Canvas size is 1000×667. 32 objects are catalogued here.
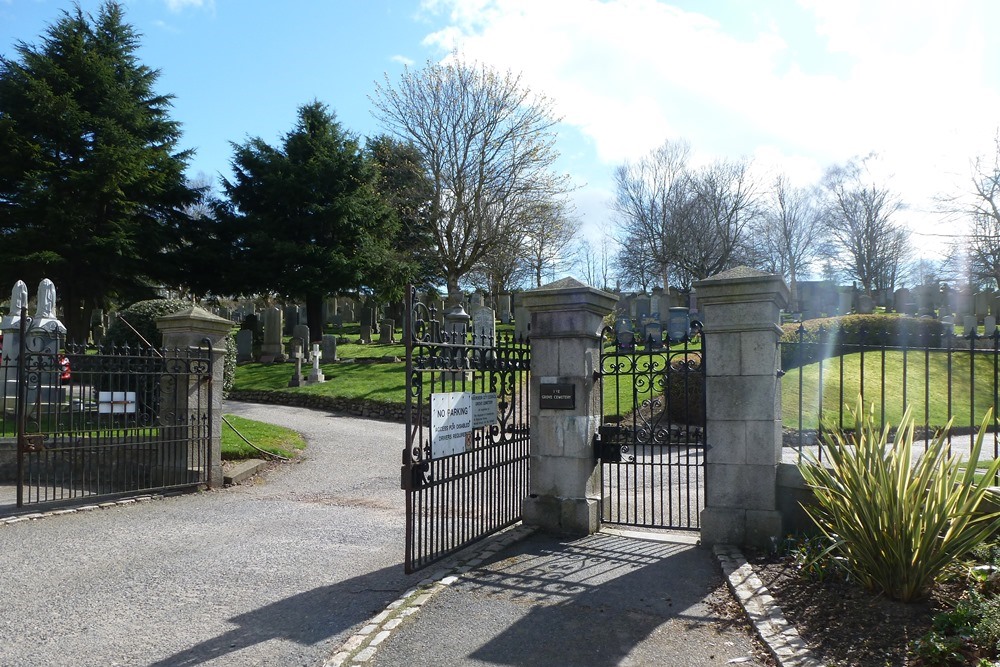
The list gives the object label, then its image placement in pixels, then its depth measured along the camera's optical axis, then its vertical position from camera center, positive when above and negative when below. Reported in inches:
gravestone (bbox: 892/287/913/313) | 1211.9 +72.2
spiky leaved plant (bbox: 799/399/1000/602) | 171.8 -44.6
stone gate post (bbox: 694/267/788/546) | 238.8 -23.3
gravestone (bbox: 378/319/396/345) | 1222.6 +13.3
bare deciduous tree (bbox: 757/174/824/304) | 1993.1 +290.4
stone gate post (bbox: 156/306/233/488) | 368.5 -1.5
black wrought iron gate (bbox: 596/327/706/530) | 265.6 -57.4
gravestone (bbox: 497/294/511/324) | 1499.4 +68.3
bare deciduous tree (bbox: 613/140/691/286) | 1801.2 +312.0
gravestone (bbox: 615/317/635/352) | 767.8 +12.4
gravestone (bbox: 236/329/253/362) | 1069.8 -10.3
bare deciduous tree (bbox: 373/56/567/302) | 1188.5 +305.9
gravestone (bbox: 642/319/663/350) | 885.8 +12.6
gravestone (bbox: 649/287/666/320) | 1253.3 +68.1
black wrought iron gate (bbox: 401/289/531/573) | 214.4 -34.7
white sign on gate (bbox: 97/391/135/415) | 336.2 -31.6
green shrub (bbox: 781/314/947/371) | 625.3 +9.1
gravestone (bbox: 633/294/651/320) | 1268.5 +61.7
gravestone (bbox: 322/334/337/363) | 1003.3 -15.3
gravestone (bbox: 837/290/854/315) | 1194.0 +64.7
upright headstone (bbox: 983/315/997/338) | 886.7 +19.7
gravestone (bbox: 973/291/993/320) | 1008.2 +51.4
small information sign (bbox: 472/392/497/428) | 245.3 -25.6
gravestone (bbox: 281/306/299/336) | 1385.3 +41.1
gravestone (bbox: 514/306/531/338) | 939.3 +26.9
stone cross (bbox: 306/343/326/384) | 823.7 -42.2
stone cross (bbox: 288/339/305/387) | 824.9 -46.2
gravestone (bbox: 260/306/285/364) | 1050.1 +5.2
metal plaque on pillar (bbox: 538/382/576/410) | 263.6 -21.9
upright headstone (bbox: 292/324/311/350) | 994.7 +7.8
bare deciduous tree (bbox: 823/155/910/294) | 1798.7 +274.6
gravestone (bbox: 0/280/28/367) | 513.5 +6.0
